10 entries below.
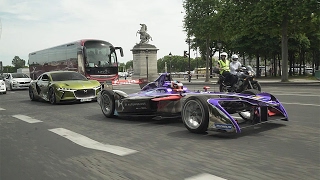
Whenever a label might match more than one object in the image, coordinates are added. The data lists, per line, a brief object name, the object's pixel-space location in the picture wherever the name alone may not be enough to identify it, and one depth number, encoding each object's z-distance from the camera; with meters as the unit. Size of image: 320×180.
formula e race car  6.25
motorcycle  12.21
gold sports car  13.99
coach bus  25.98
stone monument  47.28
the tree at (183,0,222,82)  35.56
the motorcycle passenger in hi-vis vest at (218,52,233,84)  12.97
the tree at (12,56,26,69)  160.98
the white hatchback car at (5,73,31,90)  29.06
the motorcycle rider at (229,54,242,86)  12.90
